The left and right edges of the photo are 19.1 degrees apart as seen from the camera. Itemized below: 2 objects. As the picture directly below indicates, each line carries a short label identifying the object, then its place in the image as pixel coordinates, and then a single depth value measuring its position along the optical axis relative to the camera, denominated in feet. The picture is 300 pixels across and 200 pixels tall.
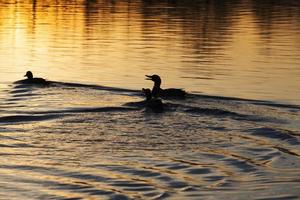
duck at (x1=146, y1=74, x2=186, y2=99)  78.84
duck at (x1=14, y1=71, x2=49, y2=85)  86.22
